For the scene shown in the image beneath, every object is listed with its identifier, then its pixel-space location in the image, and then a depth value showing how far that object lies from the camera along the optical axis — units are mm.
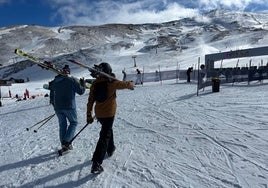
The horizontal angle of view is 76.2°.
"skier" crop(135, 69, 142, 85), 18761
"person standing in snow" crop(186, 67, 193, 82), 16348
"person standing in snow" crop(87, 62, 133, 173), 3121
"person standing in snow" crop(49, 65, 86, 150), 3753
